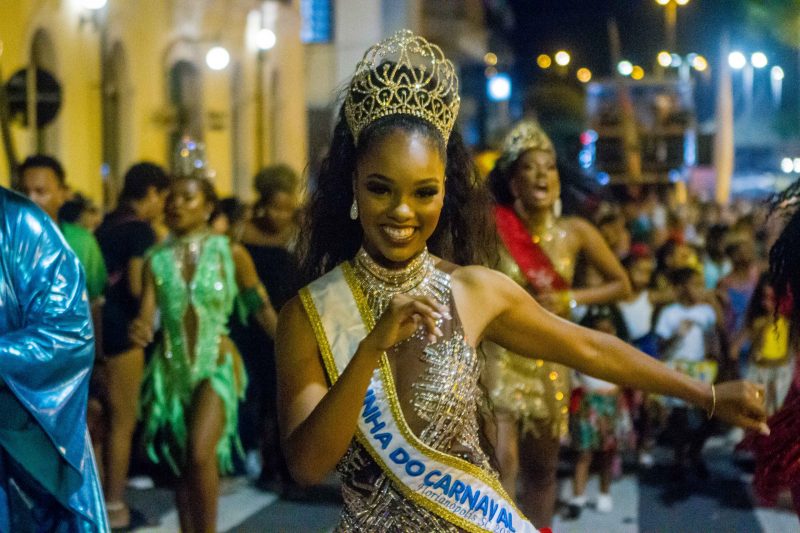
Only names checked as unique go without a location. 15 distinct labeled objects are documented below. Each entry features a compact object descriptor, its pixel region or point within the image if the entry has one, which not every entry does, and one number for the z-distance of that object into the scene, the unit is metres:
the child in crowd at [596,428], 8.64
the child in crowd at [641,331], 10.32
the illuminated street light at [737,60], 51.00
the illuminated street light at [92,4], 16.36
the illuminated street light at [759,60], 47.69
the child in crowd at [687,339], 10.02
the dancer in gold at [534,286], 6.46
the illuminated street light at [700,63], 46.72
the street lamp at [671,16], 30.38
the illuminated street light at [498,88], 50.50
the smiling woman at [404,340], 2.95
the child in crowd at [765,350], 9.54
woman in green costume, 6.59
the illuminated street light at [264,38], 24.60
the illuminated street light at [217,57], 21.75
